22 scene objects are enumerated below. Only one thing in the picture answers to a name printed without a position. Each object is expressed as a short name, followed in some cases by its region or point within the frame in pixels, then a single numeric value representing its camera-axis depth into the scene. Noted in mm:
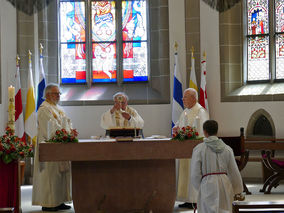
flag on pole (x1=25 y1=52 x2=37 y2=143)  12719
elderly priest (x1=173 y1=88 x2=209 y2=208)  9104
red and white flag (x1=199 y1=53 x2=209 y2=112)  12737
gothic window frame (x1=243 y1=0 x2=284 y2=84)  13234
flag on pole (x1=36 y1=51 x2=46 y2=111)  12789
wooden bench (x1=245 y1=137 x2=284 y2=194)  10492
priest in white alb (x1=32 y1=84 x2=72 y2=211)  8805
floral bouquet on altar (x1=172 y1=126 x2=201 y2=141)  7605
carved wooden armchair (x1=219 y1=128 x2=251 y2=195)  9992
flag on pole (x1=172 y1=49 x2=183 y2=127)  12828
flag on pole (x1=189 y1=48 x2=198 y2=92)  12861
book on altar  7840
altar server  6266
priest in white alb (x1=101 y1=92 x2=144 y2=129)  8906
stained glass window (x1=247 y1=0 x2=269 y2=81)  13391
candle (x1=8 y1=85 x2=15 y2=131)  9383
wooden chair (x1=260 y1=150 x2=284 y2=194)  10438
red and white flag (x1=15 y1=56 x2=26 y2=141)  12587
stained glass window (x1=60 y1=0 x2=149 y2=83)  13977
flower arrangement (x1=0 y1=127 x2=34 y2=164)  7469
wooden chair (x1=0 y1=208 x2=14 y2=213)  4611
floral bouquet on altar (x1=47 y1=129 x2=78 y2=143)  7480
